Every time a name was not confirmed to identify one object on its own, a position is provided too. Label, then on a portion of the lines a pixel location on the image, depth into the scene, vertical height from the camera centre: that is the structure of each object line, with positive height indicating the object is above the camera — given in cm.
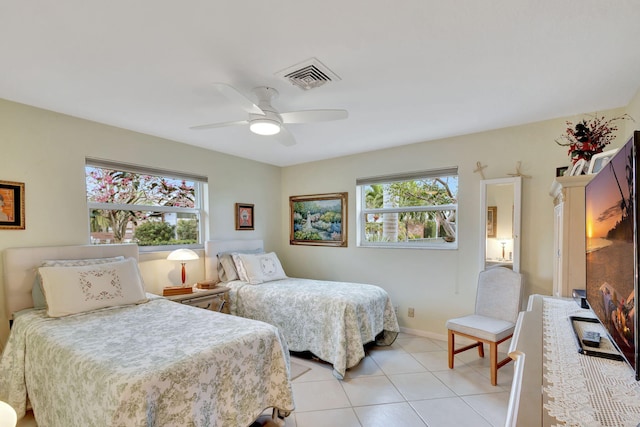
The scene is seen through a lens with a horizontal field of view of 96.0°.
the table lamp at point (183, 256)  307 -46
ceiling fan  188 +66
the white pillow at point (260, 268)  344 -69
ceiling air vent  173 +88
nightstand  287 -90
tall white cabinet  174 -13
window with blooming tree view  286 +8
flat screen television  80 -12
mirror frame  281 +2
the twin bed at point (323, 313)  261 -101
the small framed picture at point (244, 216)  407 -5
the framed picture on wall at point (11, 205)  223 +6
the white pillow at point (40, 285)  226 -56
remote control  109 -49
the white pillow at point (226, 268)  358 -69
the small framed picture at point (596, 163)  173 +31
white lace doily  69 -50
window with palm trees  342 +4
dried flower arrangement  196 +49
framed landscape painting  414 -11
